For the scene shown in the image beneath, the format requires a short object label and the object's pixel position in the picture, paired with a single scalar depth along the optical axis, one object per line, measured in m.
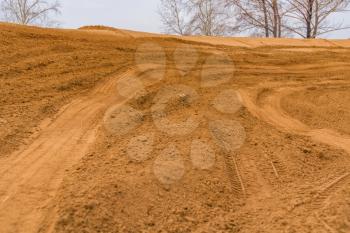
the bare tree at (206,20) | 27.39
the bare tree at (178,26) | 27.97
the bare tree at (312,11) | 21.45
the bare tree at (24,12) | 26.44
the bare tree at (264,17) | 22.42
